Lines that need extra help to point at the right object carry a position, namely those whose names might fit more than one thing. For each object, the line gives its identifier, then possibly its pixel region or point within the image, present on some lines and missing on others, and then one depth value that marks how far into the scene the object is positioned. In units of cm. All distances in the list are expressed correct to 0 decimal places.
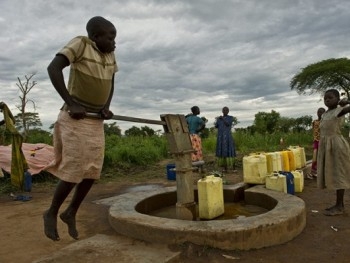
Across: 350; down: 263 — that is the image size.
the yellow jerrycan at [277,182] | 517
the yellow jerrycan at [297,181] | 595
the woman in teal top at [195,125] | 829
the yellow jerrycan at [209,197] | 427
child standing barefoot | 446
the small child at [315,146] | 731
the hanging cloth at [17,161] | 616
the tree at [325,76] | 1812
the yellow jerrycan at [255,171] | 552
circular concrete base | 323
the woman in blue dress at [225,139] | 869
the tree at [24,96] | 1432
